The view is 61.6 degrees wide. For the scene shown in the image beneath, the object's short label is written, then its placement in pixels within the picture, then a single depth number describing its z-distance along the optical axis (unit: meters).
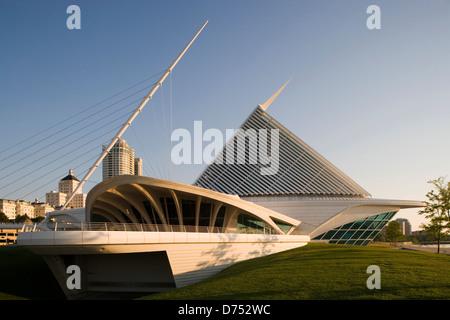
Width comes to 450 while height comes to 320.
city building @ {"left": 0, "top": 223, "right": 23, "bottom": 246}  85.94
